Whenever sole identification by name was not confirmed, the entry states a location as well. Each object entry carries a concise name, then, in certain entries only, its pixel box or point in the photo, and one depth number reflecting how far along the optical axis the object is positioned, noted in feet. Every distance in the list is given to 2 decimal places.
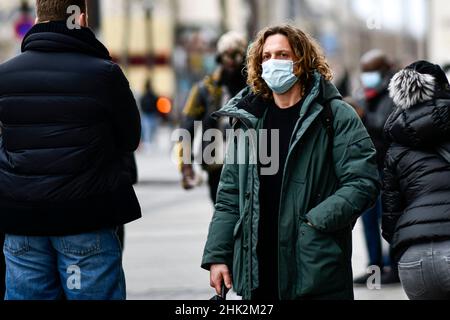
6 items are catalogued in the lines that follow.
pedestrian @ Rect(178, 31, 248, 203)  52.79
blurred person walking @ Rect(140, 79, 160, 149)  196.27
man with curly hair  29.52
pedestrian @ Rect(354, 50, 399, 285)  58.35
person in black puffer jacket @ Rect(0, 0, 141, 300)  29.27
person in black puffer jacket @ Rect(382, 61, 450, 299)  30.81
